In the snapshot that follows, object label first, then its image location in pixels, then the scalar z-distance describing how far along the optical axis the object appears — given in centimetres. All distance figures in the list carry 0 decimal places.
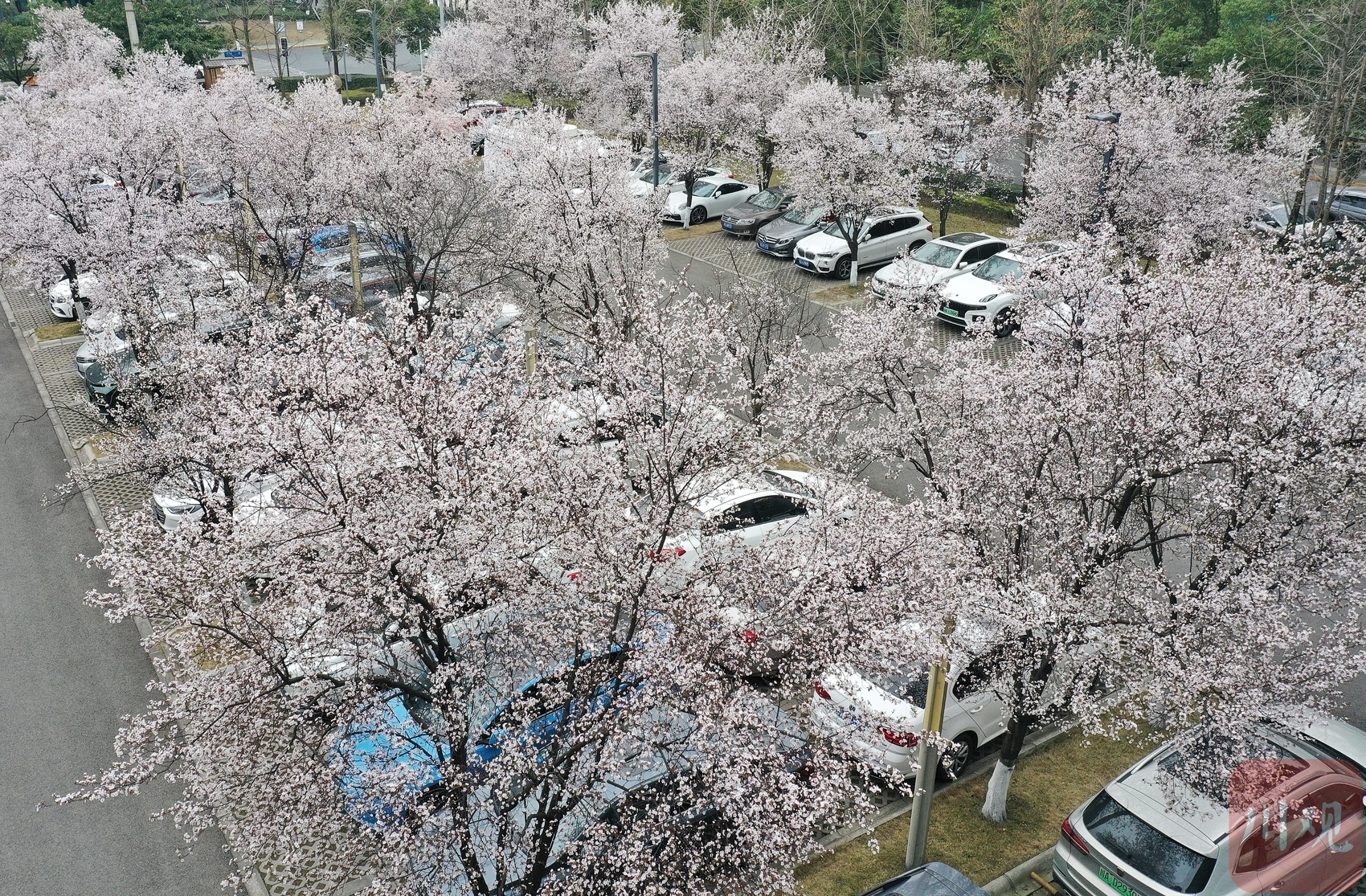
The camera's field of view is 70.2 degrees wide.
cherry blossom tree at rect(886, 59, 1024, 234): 3309
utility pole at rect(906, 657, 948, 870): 1048
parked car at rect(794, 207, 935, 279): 3125
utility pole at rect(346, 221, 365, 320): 2330
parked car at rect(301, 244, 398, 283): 2622
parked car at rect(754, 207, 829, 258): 3331
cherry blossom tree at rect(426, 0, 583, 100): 4766
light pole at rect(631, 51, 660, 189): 3278
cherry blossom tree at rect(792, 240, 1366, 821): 1047
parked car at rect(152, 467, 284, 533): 1295
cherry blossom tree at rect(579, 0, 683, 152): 4084
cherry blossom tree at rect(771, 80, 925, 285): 3016
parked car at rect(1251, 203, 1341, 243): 2936
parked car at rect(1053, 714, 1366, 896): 1053
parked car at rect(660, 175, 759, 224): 3716
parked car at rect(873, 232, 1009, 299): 2853
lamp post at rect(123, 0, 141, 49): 4097
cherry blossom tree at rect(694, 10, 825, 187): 3791
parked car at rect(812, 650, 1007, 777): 1073
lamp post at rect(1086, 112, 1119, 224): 2250
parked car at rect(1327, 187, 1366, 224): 3462
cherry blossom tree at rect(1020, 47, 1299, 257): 2447
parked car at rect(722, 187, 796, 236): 3553
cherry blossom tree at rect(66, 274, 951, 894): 885
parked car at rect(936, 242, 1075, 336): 2648
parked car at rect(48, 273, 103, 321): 2884
